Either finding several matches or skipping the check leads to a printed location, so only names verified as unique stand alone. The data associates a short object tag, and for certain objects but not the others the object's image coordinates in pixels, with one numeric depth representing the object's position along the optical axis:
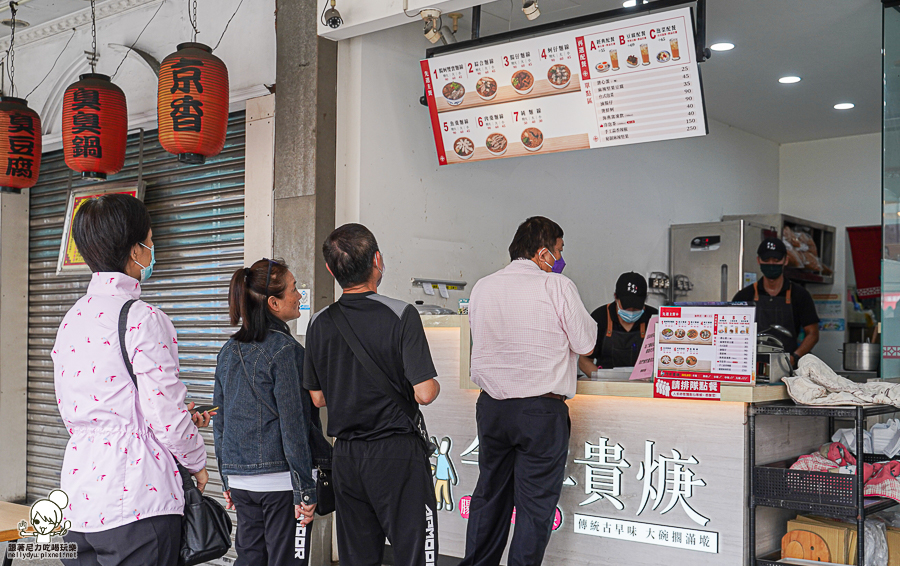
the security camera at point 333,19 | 4.45
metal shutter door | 5.24
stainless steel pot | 5.96
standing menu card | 3.49
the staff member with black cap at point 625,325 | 5.29
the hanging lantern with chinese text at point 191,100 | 4.42
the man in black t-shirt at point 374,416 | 2.82
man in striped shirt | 3.52
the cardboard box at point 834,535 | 3.36
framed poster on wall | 6.18
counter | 3.47
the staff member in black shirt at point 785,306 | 6.07
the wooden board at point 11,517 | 2.89
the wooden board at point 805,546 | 3.42
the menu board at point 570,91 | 3.91
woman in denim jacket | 3.10
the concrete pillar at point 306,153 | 4.62
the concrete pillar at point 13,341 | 6.56
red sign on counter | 3.49
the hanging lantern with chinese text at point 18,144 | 5.50
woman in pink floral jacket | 2.21
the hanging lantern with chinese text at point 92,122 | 4.98
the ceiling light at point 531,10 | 3.99
